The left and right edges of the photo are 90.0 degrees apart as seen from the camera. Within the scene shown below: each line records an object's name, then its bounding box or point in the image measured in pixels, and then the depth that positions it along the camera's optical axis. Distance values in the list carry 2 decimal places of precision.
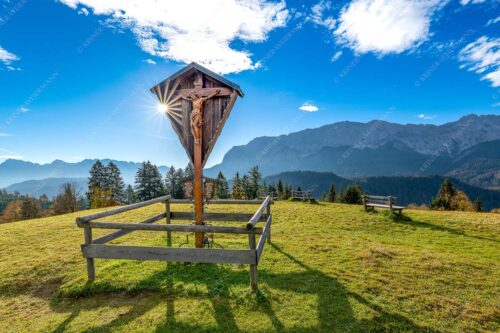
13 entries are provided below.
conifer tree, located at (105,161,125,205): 51.75
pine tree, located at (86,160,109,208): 44.45
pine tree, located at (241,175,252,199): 61.56
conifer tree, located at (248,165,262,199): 60.34
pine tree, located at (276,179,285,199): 76.71
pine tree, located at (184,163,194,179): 61.05
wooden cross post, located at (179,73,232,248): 7.86
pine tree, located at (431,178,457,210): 51.83
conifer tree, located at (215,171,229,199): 61.67
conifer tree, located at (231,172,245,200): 59.59
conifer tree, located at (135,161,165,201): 54.72
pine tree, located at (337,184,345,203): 75.31
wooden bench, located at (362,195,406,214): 17.27
